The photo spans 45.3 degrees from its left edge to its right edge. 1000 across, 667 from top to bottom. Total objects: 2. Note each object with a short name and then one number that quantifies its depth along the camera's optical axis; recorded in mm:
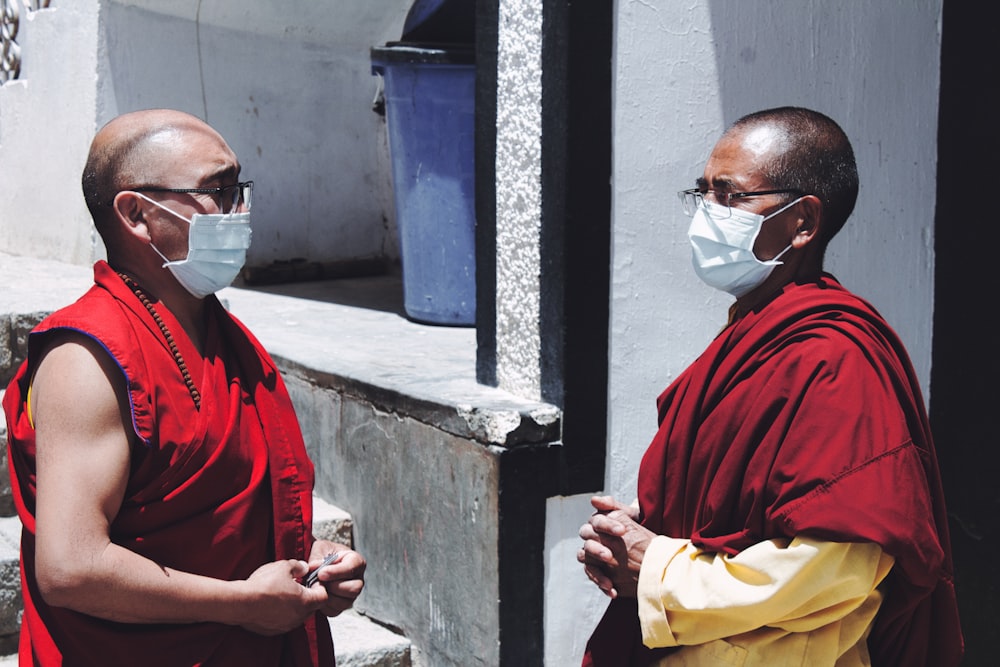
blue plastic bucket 4355
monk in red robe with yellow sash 1688
